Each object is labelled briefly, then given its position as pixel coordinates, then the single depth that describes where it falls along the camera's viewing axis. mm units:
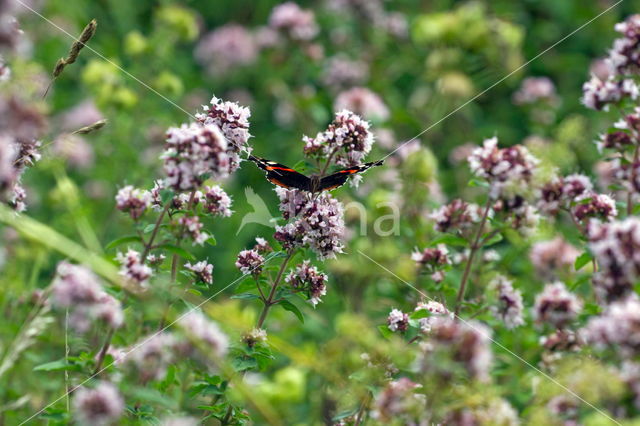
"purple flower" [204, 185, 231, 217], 4461
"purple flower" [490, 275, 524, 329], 5203
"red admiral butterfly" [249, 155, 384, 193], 4539
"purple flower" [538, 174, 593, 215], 4918
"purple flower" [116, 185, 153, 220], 4656
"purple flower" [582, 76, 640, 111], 5020
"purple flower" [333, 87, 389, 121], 10437
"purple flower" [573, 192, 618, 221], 4687
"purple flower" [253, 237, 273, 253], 4521
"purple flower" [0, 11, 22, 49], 2930
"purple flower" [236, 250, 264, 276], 4340
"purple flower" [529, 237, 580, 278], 6945
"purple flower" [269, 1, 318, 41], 12141
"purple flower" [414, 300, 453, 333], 4062
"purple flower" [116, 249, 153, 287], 4016
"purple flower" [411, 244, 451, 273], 5391
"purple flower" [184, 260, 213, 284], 4364
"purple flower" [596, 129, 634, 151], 4914
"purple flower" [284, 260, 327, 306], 4309
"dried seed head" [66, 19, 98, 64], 3949
